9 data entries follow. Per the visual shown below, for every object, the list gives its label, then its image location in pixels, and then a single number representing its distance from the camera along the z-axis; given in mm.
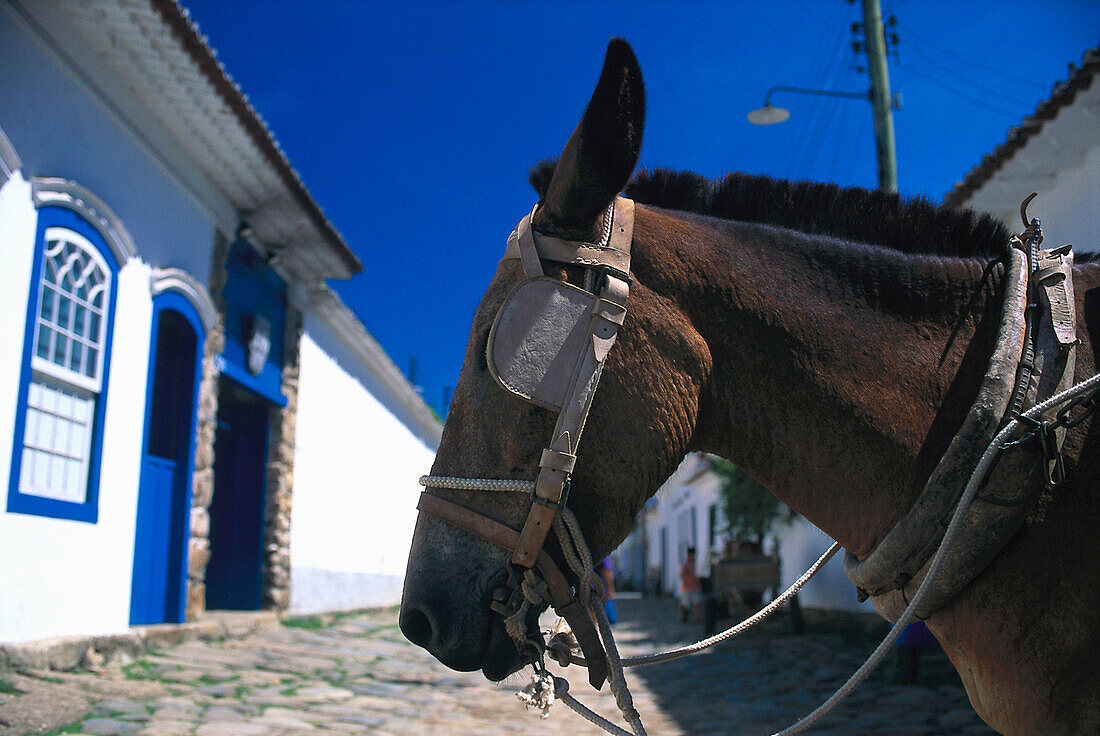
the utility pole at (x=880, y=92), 8227
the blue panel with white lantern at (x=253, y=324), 8195
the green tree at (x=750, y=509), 12766
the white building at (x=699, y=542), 10812
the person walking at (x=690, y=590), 13688
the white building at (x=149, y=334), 5027
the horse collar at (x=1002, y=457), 1326
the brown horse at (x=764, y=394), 1442
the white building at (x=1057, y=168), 5359
